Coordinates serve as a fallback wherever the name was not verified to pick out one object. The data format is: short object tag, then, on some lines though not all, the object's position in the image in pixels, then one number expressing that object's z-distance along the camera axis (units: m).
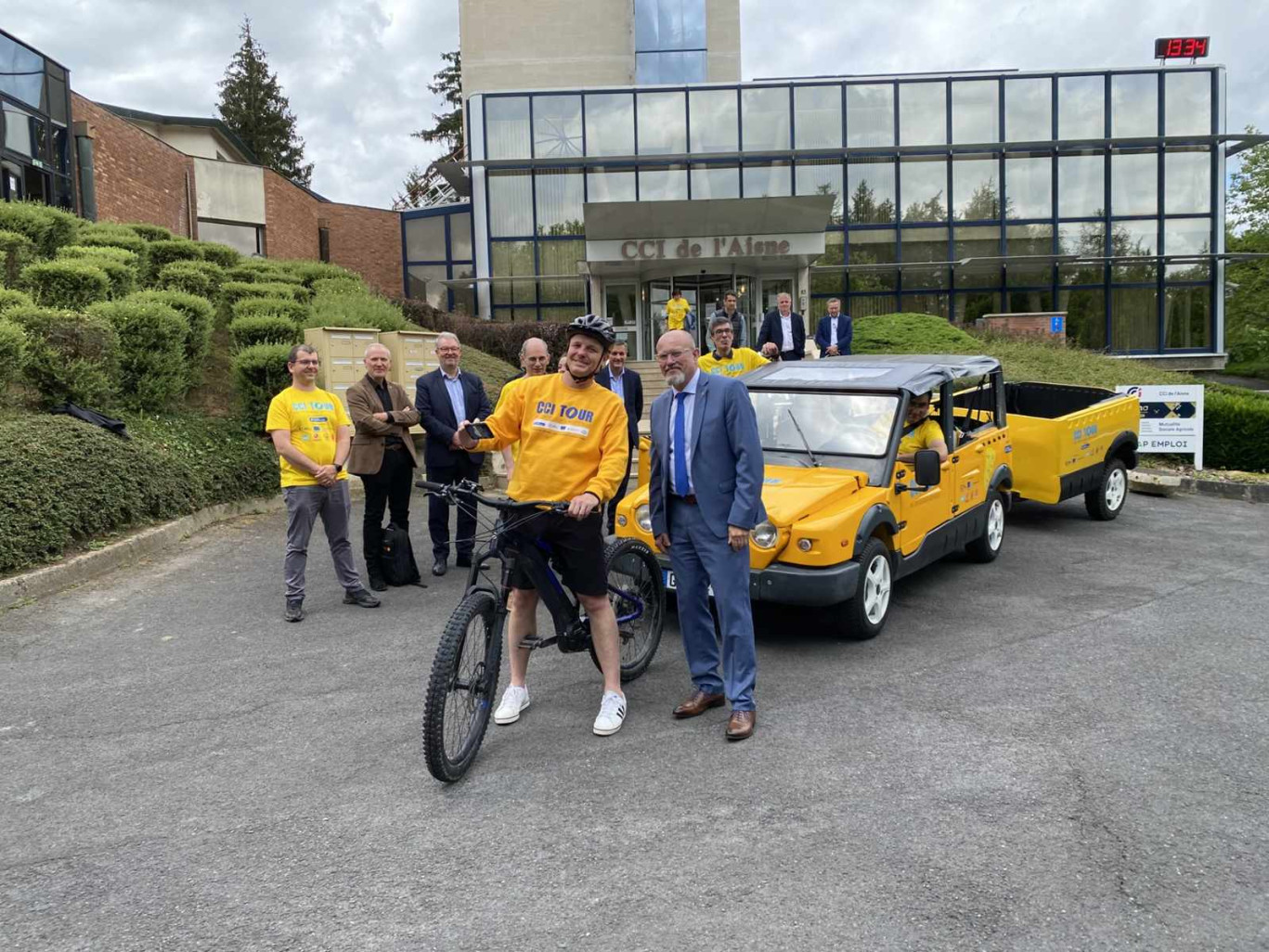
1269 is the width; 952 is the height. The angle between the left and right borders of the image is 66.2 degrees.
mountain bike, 4.07
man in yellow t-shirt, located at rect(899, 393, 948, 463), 7.32
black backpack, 7.79
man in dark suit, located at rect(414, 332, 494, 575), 8.12
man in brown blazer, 7.73
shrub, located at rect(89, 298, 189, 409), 11.27
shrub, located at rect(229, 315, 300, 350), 13.22
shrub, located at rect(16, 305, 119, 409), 9.81
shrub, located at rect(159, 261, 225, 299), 15.40
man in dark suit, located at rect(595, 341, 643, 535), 8.95
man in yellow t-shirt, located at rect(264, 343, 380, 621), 6.98
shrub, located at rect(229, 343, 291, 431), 12.01
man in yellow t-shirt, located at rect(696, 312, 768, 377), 9.41
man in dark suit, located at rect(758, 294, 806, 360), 13.41
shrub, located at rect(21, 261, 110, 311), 12.07
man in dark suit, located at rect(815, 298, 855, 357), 14.78
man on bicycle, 4.59
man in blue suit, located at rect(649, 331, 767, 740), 4.74
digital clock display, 28.06
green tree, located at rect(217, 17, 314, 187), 55.91
